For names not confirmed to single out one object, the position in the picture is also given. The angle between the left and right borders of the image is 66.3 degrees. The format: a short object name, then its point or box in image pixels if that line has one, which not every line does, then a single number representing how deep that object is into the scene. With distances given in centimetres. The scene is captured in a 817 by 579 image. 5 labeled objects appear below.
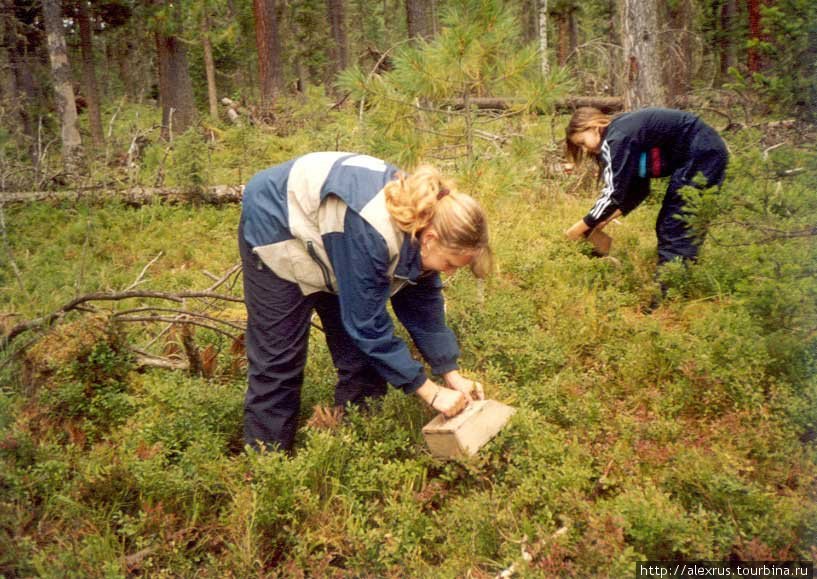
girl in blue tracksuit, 462
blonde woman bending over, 255
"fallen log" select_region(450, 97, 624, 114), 910
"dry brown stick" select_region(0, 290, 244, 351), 370
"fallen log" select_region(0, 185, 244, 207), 779
